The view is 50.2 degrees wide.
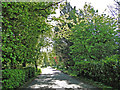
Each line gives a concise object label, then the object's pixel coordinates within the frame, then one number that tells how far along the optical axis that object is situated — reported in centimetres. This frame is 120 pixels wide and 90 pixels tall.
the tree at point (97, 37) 1378
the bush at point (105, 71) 898
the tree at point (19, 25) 756
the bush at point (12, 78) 827
